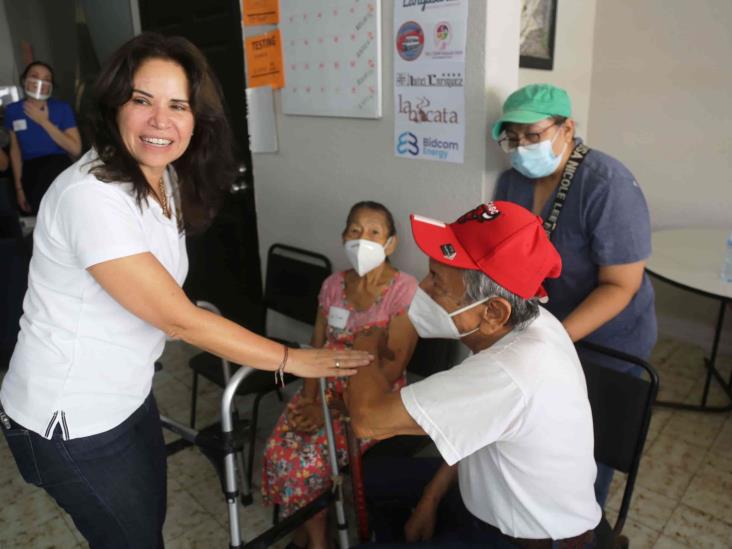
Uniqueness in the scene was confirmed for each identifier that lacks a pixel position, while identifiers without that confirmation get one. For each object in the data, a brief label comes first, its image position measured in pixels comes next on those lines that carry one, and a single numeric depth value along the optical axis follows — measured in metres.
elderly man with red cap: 0.96
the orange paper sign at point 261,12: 2.26
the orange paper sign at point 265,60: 2.31
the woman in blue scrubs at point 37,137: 3.81
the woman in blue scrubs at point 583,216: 1.47
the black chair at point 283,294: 2.17
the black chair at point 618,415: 1.29
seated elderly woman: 1.79
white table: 2.13
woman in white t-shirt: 1.01
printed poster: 1.68
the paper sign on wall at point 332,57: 1.93
